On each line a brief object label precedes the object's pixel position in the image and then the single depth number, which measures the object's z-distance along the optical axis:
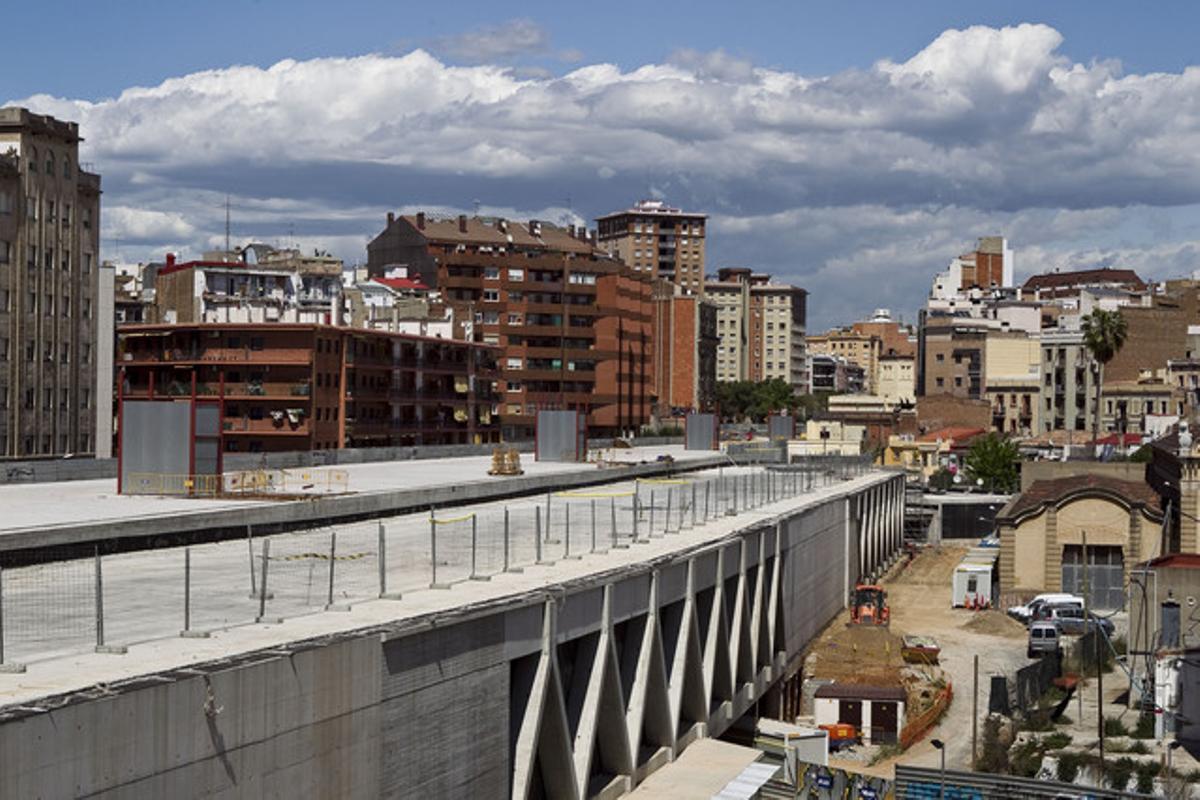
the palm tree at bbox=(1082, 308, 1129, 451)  123.50
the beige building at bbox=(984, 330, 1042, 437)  179.00
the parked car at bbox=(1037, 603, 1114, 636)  63.81
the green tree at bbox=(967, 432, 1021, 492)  127.62
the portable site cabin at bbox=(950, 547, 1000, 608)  76.06
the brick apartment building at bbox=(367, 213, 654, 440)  152.62
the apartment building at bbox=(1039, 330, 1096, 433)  163.38
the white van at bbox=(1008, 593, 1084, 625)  68.94
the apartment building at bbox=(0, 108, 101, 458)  89.81
